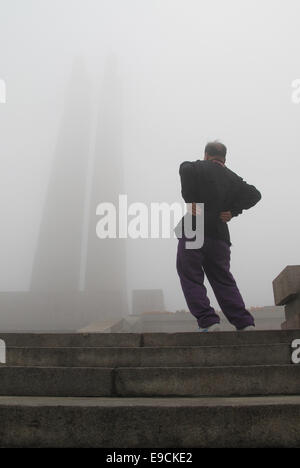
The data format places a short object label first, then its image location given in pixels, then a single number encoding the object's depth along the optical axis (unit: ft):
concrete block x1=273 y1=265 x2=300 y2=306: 17.43
